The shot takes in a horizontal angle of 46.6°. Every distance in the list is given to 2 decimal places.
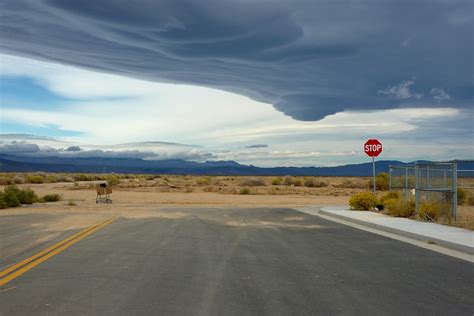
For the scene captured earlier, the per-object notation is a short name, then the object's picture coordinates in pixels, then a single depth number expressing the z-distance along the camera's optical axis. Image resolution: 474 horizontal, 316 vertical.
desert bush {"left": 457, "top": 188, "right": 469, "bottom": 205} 32.56
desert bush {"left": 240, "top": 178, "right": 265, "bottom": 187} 75.12
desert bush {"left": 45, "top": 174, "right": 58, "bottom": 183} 84.48
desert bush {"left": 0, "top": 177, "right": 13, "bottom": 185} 68.69
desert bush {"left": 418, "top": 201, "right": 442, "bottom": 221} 20.53
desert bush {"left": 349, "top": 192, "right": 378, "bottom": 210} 26.73
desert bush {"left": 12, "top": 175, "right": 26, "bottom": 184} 73.38
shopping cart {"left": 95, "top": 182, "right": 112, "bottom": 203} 36.62
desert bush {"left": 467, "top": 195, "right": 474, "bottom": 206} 32.41
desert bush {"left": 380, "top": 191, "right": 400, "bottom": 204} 28.02
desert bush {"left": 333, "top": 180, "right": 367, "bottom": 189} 70.53
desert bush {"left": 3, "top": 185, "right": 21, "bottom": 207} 31.41
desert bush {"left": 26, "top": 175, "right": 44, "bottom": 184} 78.34
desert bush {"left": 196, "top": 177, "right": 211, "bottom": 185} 77.88
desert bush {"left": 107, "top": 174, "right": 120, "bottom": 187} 71.21
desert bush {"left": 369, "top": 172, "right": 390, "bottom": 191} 58.00
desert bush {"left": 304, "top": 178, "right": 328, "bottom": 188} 73.56
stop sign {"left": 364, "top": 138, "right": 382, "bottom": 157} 28.25
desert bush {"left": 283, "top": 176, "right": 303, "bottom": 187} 77.00
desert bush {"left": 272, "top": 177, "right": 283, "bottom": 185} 78.95
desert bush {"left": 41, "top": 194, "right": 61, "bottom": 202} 37.47
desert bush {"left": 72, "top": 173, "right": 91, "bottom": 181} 94.97
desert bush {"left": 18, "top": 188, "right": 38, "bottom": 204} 33.66
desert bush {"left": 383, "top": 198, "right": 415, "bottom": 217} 22.66
